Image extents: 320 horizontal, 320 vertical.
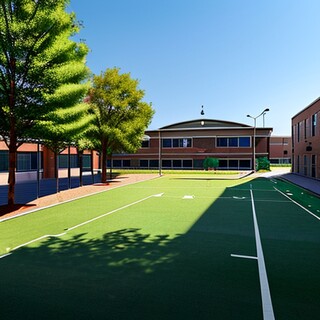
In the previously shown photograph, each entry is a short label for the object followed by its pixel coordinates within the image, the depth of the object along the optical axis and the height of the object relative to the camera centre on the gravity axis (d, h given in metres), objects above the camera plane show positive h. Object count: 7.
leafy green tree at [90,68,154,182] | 27.31 +4.88
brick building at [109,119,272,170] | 52.44 +2.30
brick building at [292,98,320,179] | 30.86 +2.13
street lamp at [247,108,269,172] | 42.89 +6.24
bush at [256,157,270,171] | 49.28 -1.07
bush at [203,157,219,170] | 50.97 -0.91
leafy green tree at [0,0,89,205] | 13.34 +4.62
